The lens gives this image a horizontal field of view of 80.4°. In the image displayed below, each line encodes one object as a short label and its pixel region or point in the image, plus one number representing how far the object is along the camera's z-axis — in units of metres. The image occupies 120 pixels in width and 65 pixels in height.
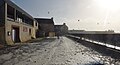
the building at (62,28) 56.47
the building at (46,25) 42.20
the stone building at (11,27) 11.47
